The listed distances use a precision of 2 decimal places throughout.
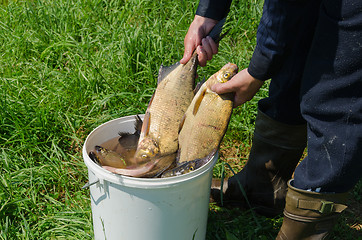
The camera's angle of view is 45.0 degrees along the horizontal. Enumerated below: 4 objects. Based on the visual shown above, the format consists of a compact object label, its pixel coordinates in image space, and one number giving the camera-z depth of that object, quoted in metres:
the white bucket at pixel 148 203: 1.94
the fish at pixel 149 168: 2.04
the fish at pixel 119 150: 2.19
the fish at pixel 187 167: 2.08
